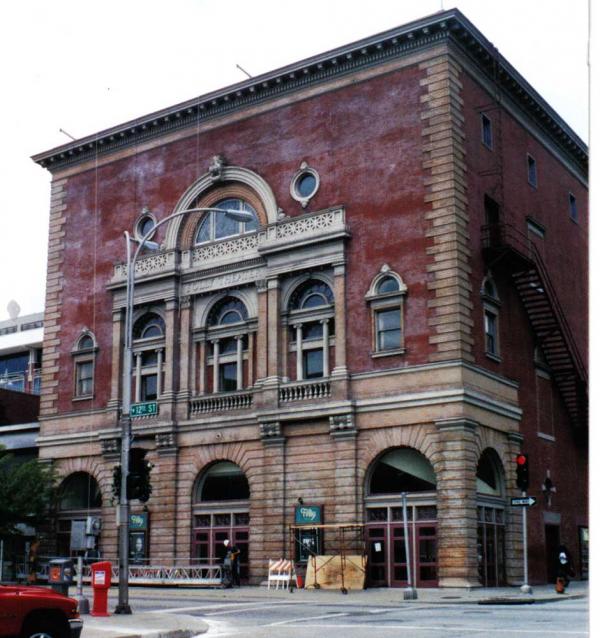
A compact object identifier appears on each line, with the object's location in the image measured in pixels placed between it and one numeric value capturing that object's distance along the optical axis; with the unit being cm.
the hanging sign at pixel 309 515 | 3922
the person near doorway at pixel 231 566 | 3891
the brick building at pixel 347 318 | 3803
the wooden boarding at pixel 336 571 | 3647
